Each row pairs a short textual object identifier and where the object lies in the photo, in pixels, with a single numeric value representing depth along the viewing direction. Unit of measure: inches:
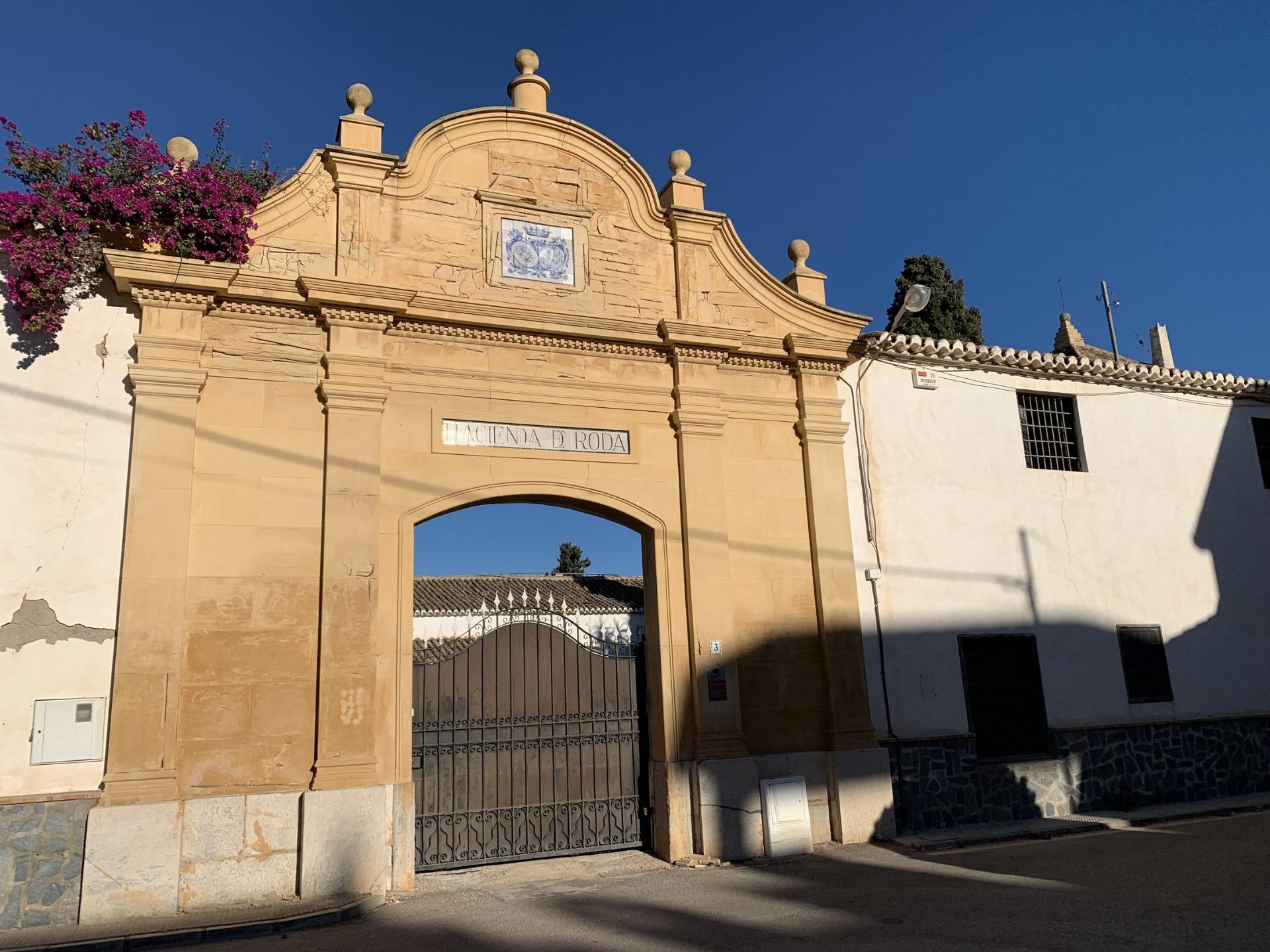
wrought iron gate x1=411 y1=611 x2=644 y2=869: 381.1
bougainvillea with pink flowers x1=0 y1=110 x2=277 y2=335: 328.2
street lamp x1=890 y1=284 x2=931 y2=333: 454.0
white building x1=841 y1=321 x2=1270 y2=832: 447.8
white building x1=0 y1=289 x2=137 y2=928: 297.3
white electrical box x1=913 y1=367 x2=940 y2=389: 483.2
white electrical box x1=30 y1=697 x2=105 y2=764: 305.3
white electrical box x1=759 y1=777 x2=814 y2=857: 383.6
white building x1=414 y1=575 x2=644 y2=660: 777.6
